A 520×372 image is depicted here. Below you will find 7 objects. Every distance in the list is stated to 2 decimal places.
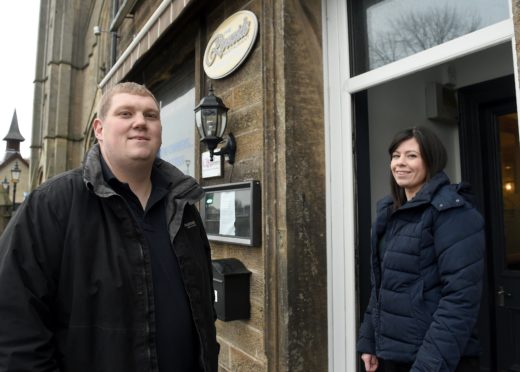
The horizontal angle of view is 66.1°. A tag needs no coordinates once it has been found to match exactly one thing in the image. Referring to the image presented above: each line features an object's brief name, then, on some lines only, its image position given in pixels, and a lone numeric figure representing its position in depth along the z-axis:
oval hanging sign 2.80
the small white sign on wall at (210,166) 3.19
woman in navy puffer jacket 1.51
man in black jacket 1.21
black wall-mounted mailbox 2.68
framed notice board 2.64
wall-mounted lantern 2.99
